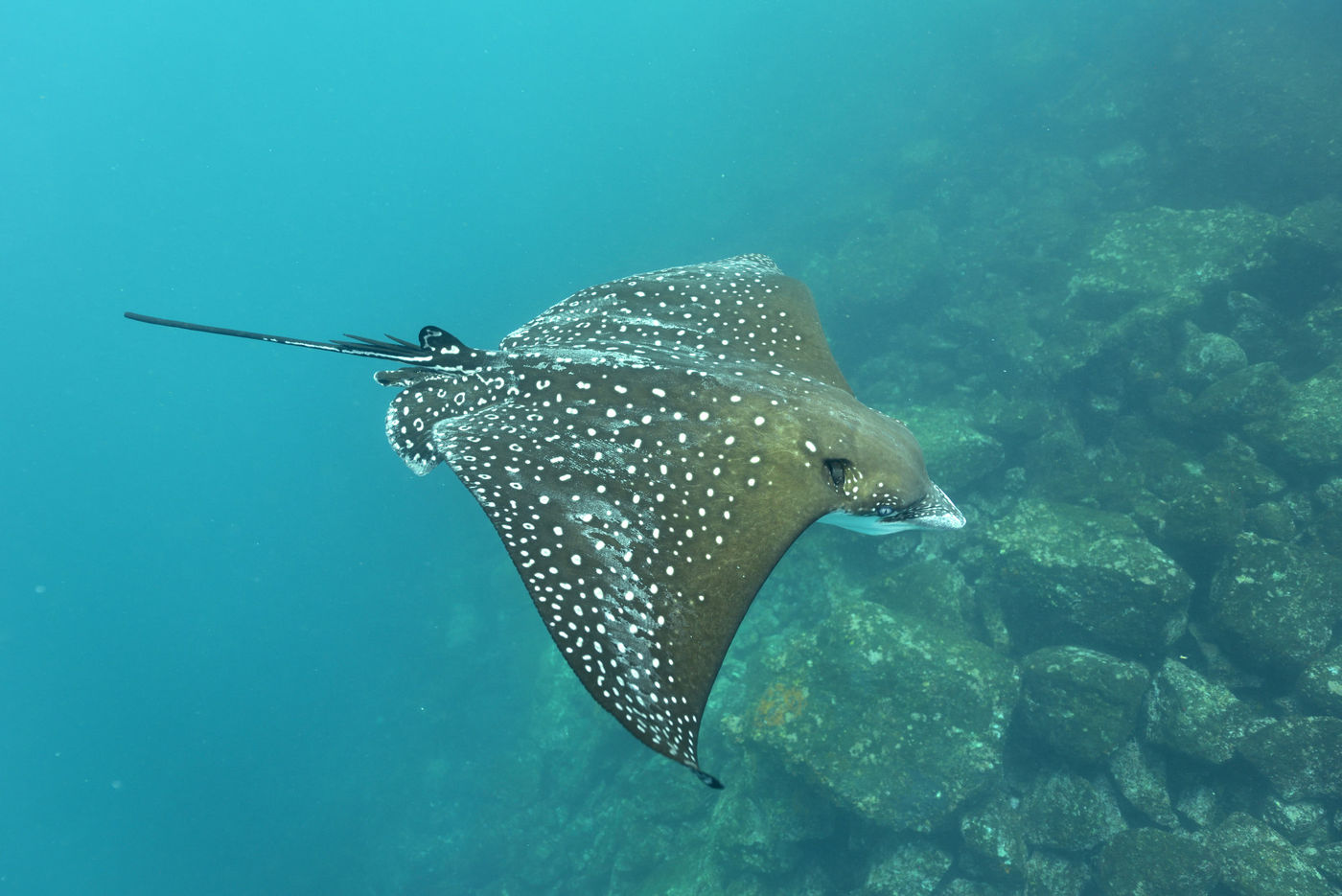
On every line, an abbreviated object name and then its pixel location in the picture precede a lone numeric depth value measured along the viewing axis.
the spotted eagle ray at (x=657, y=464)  2.83
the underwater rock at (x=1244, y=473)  8.45
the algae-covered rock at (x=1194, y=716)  7.08
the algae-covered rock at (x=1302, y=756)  6.49
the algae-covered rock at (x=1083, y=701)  7.54
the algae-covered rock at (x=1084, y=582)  8.02
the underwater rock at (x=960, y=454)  11.48
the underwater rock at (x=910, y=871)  8.00
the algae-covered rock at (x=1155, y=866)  6.51
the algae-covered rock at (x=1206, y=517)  8.15
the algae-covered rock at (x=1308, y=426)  8.21
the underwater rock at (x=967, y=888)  7.69
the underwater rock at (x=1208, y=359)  9.82
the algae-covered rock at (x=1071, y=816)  7.48
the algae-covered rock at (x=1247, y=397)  8.89
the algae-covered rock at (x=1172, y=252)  10.94
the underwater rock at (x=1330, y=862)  6.08
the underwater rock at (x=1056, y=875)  7.44
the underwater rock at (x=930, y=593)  9.54
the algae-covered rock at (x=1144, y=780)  7.27
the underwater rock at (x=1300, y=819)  6.52
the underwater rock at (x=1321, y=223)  9.89
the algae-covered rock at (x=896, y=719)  7.82
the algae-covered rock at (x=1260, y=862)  6.06
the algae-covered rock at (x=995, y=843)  7.67
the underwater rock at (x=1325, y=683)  6.72
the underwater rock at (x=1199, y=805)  7.22
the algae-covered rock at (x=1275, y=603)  7.16
